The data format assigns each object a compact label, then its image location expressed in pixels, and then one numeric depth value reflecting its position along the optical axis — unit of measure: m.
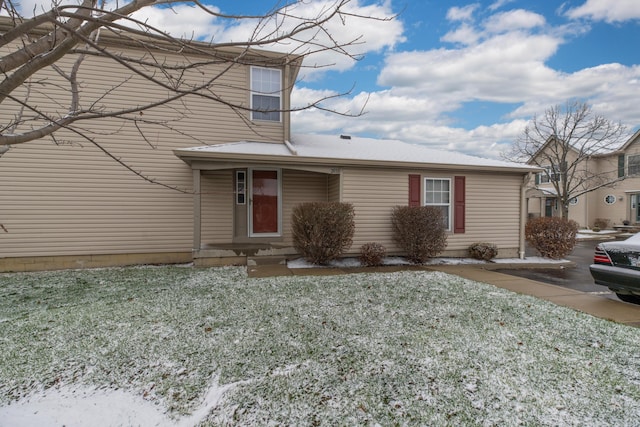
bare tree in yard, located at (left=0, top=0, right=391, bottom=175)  1.71
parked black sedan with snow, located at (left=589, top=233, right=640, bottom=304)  4.66
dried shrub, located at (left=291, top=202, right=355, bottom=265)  7.55
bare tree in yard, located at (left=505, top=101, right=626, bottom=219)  17.20
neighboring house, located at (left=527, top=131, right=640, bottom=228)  20.14
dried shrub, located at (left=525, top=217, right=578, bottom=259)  9.01
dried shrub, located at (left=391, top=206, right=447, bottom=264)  8.25
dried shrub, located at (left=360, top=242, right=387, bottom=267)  8.03
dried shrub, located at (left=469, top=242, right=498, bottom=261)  9.06
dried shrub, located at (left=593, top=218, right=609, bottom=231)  20.97
